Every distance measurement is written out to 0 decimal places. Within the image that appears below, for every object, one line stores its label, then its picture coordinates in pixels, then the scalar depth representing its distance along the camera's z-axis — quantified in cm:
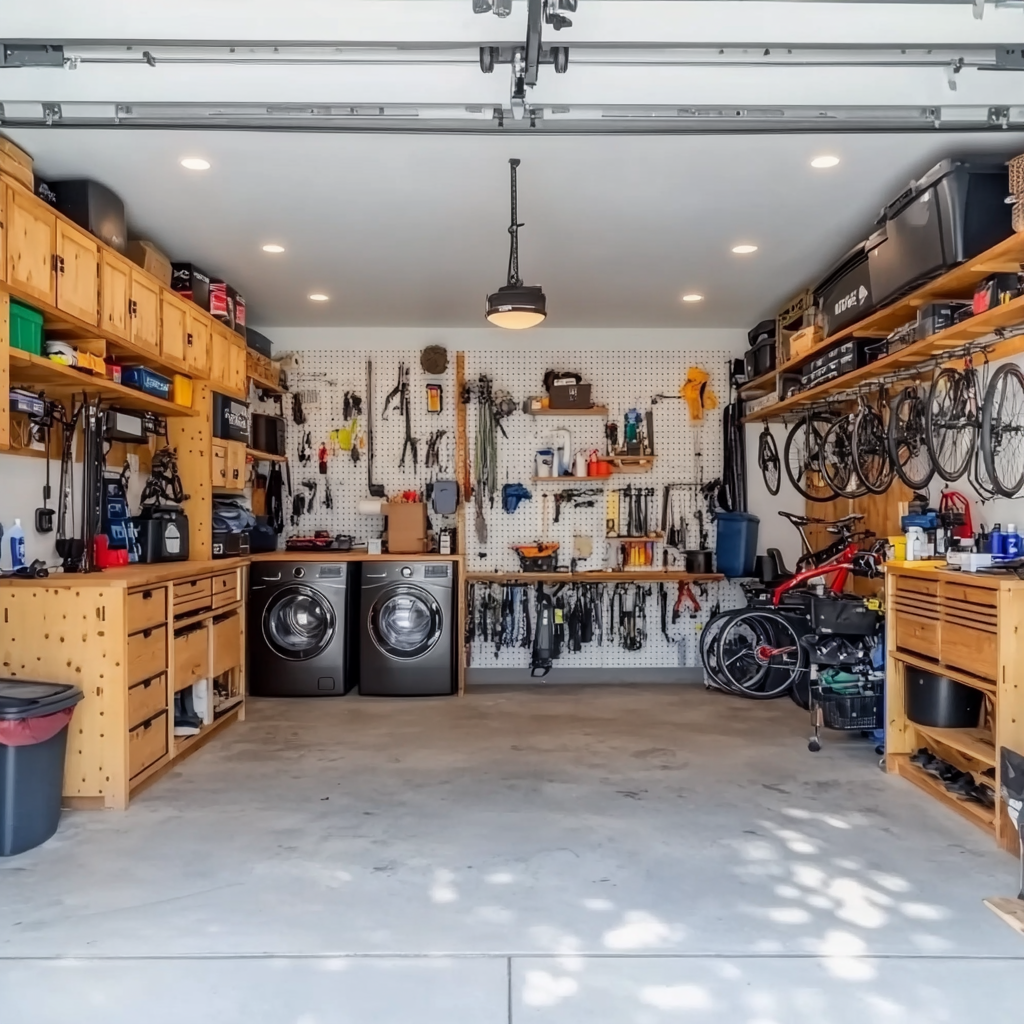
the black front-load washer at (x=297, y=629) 597
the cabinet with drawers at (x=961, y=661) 326
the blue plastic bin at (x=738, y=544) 641
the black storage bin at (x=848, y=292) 445
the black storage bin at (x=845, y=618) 450
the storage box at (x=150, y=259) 451
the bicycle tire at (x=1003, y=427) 388
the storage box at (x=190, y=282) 507
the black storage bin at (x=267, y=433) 630
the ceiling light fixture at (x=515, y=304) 403
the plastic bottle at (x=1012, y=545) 382
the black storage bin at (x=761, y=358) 620
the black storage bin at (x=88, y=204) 385
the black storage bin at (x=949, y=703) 383
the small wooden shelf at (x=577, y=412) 662
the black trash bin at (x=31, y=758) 308
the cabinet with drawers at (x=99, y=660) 362
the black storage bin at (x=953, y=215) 348
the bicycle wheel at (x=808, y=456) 597
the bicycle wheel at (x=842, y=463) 558
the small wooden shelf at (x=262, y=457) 616
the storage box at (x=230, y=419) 540
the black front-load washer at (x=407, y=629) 604
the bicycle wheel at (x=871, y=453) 510
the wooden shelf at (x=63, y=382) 353
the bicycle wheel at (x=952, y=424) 417
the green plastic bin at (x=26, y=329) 339
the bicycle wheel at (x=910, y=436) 465
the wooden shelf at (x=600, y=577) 639
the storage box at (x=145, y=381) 450
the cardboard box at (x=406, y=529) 633
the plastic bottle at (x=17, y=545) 403
